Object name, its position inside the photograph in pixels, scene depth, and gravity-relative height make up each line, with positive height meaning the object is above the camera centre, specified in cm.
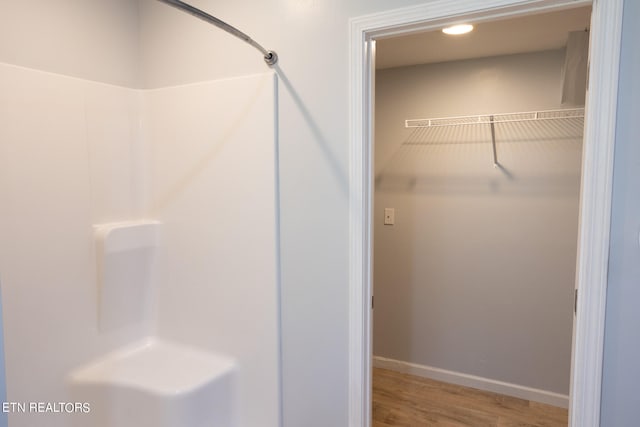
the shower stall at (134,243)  168 -26
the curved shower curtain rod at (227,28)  129 +59
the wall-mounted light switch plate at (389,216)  306 -22
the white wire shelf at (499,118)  242 +46
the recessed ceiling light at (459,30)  209 +85
